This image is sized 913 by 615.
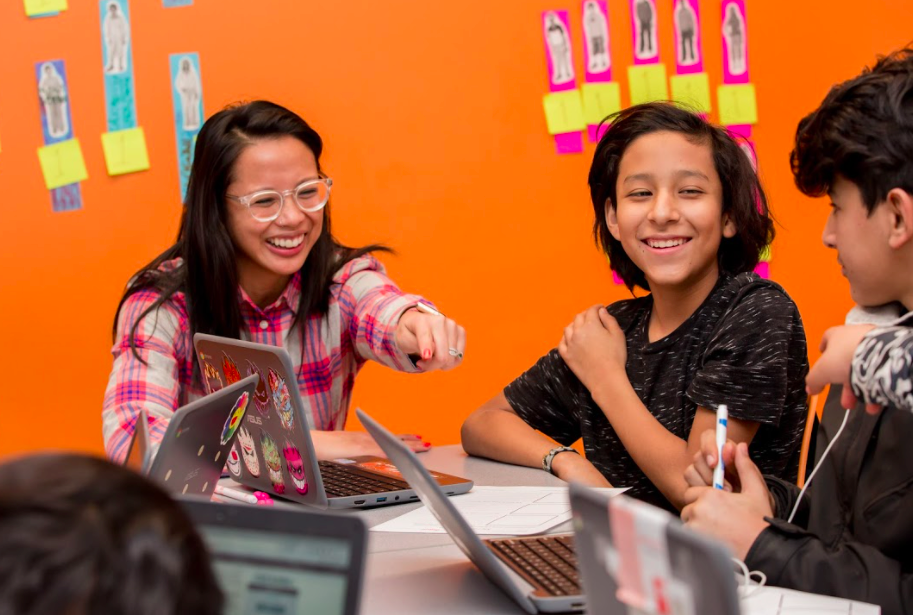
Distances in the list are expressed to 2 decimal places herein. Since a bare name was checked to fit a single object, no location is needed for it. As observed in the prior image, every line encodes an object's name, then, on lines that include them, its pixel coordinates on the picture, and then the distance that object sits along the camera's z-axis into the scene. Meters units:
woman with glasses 1.85
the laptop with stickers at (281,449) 1.34
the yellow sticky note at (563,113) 2.79
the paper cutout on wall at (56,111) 2.60
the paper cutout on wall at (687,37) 2.84
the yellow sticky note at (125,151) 2.62
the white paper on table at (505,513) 1.23
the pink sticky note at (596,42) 2.80
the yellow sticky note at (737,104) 2.87
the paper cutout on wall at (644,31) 2.82
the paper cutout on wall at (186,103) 2.62
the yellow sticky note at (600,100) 2.80
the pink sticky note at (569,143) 2.80
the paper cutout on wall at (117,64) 2.60
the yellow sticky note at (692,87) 2.84
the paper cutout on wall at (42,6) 2.57
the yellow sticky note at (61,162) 2.62
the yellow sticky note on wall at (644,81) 2.82
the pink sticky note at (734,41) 2.86
